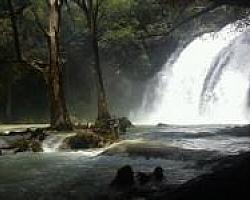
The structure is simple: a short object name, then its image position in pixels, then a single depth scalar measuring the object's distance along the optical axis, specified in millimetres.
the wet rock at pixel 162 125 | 33309
